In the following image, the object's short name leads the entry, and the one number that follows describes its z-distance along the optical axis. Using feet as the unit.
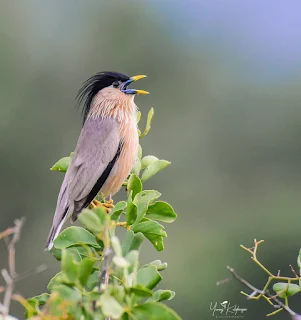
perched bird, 26.61
